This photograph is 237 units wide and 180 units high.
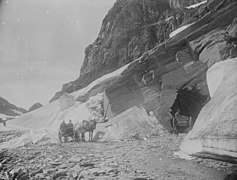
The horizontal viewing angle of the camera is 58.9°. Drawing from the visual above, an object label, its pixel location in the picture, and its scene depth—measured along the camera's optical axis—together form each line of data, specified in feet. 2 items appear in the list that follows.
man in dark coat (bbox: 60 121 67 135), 34.83
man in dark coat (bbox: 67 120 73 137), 34.64
